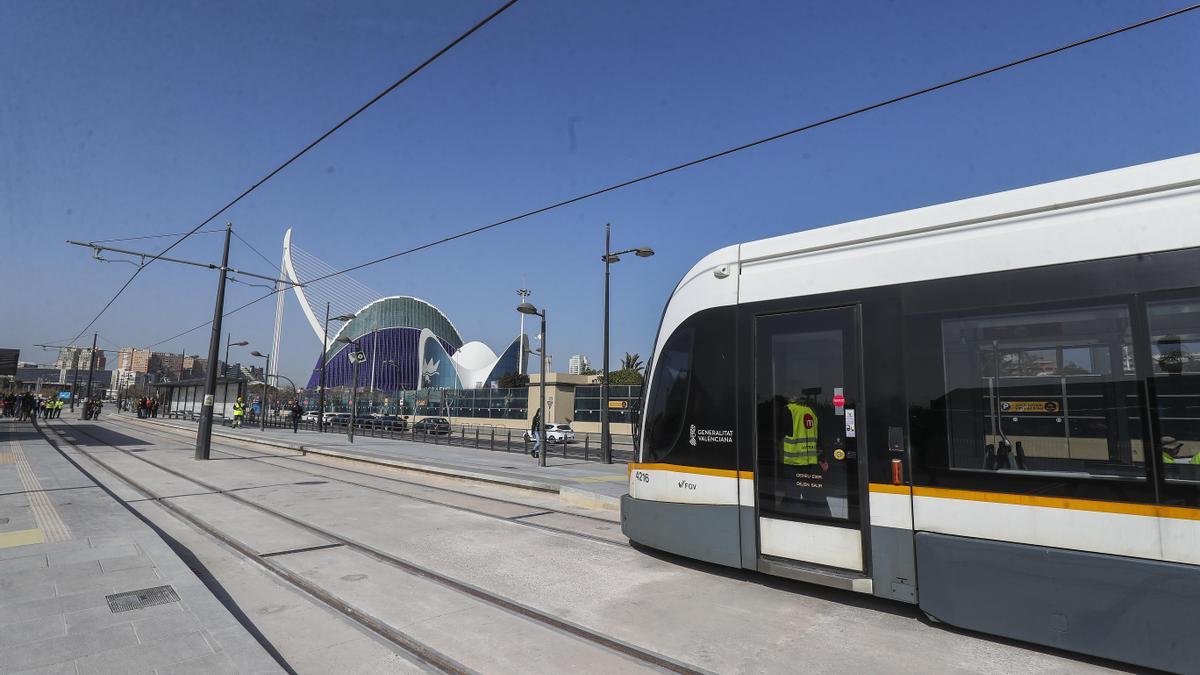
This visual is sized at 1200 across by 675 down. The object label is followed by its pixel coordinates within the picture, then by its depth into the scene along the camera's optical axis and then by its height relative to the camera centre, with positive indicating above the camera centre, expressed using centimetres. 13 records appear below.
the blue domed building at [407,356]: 10944 +934
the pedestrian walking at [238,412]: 3547 -46
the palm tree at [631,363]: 7938 +618
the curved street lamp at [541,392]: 1758 +47
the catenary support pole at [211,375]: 1839 +92
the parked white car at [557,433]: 3362 -147
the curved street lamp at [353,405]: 2650 +2
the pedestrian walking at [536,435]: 2085 -97
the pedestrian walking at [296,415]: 3509 -60
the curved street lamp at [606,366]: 1898 +136
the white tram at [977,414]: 392 -2
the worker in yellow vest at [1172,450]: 380 -23
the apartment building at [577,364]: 14375 +1083
